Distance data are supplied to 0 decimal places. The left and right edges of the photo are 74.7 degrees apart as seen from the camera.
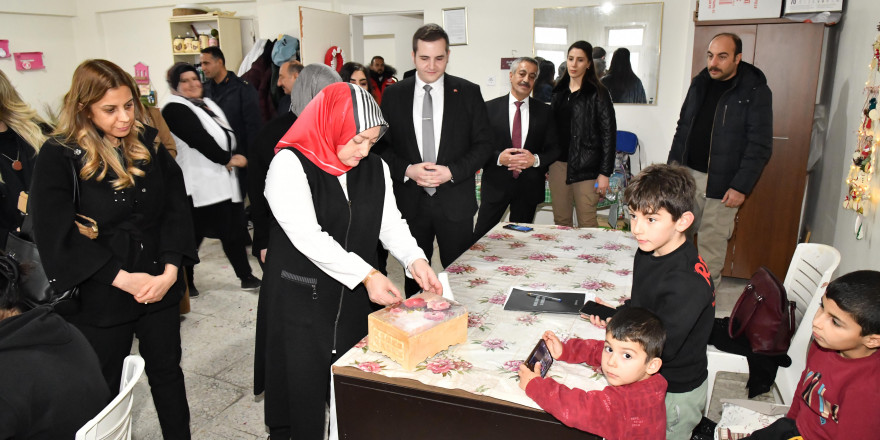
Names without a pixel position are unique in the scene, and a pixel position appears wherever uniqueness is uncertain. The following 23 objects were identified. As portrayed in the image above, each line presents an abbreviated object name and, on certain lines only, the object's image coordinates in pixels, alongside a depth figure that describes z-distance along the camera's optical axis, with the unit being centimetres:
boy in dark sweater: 155
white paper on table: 183
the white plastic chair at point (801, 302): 202
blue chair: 502
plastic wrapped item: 150
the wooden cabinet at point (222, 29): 661
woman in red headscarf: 171
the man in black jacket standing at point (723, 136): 341
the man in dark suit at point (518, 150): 362
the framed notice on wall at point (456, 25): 560
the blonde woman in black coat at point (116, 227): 166
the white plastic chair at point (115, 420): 118
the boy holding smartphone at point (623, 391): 131
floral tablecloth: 148
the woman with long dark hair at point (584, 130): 376
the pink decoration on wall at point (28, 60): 719
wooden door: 374
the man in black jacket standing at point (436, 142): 286
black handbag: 167
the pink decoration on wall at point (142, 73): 760
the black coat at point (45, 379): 110
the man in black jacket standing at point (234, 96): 427
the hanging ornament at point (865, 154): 258
